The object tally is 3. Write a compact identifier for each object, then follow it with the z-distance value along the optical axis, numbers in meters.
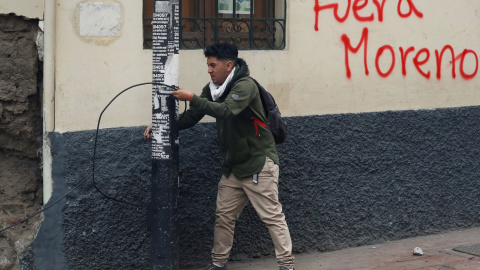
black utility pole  9.65
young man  10.58
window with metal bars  12.04
